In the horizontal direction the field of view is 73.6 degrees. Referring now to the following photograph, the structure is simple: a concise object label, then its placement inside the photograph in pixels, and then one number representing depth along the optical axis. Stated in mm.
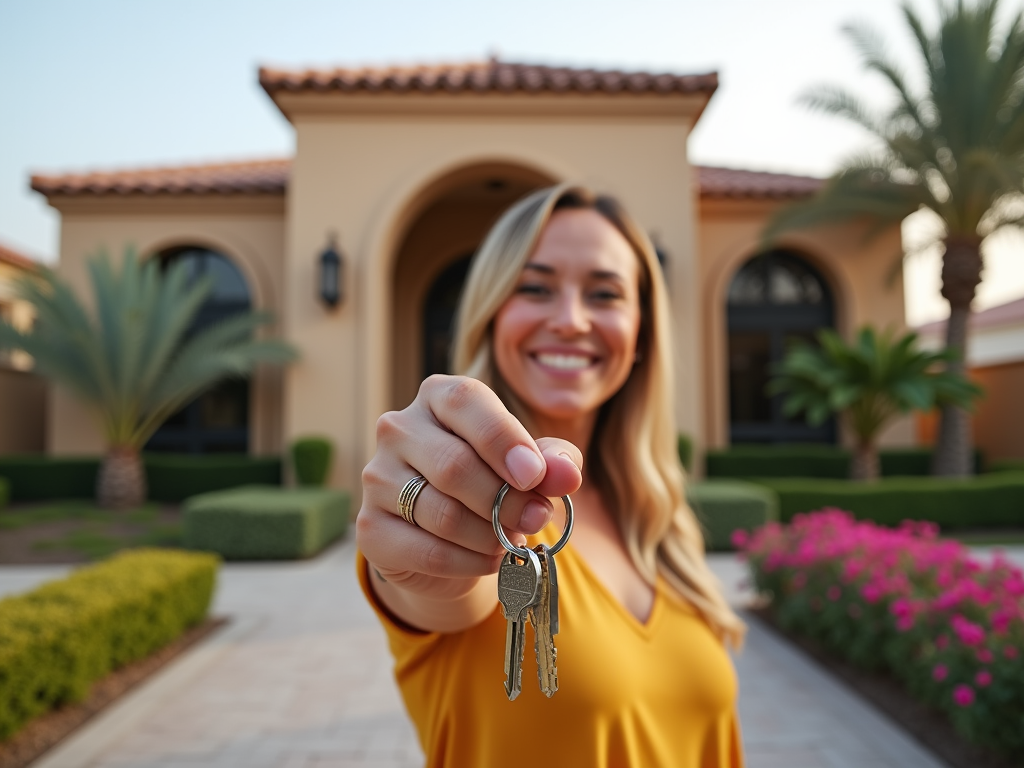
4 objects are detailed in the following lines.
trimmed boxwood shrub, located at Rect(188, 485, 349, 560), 7293
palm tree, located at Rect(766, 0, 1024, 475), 9836
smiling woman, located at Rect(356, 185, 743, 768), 919
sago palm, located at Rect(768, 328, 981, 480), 9305
